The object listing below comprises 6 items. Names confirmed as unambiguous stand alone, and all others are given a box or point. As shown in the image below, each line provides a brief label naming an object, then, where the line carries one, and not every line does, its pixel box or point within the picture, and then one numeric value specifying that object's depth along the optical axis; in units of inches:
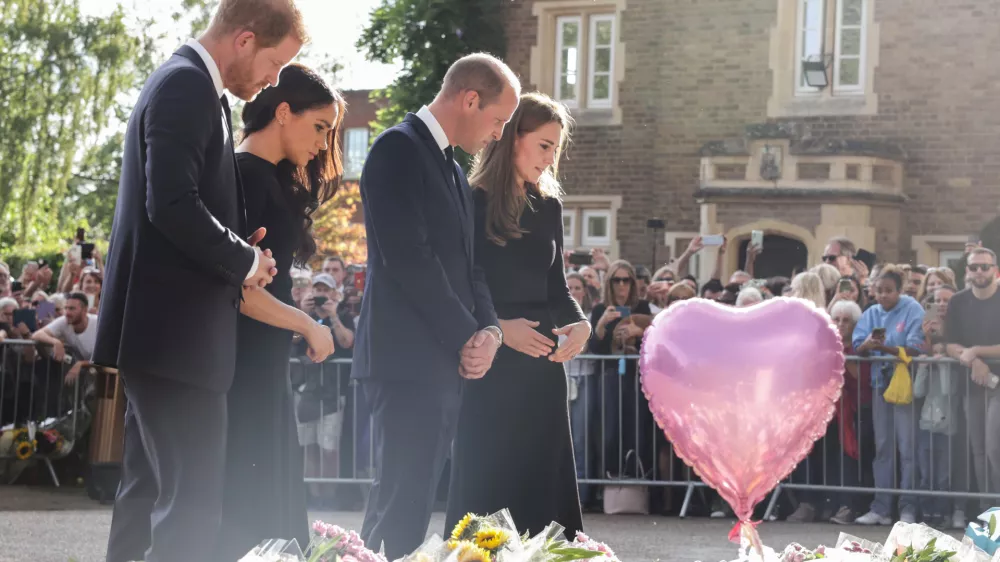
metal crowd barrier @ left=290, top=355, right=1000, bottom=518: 382.3
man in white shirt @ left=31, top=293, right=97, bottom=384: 454.6
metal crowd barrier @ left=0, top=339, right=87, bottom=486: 448.8
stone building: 831.1
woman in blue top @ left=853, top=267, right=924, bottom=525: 382.6
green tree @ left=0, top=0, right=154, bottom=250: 1307.8
